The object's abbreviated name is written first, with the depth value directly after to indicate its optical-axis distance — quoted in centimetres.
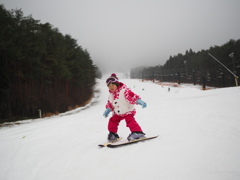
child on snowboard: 325
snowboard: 271
